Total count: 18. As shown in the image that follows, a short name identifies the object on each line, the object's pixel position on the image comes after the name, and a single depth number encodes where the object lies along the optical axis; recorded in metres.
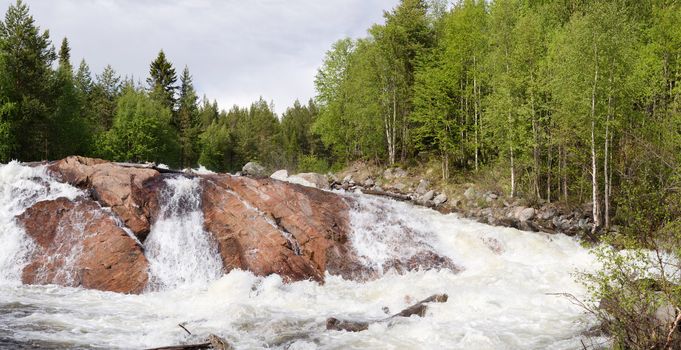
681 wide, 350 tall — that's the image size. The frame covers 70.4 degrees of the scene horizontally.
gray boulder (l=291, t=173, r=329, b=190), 34.59
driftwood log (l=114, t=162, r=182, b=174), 18.14
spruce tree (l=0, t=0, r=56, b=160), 37.19
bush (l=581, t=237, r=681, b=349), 6.73
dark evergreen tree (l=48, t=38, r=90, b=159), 41.81
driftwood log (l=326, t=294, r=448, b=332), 11.08
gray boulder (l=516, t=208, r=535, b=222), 26.05
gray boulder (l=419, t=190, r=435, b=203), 31.69
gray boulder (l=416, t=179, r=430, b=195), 33.95
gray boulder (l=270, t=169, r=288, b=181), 36.57
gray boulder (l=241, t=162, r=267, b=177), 59.94
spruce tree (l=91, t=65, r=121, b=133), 61.09
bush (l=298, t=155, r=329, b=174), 50.73
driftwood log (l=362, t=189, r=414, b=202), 32.34
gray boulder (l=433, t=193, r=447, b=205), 31.06
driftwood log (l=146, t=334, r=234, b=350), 9.02
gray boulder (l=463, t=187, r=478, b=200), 30.33
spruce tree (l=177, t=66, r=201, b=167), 67.44
